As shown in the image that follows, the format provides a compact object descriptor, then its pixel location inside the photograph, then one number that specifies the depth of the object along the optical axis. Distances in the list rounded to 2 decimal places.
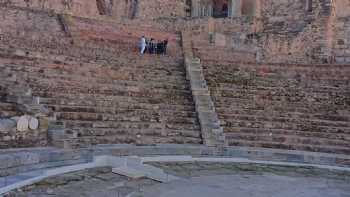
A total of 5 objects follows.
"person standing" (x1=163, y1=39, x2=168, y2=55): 18.66
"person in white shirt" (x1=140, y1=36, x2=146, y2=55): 18.05
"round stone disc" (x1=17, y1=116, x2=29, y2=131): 9.34
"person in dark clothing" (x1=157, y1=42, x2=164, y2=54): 18.52
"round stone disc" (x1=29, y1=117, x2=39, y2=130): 9.57
